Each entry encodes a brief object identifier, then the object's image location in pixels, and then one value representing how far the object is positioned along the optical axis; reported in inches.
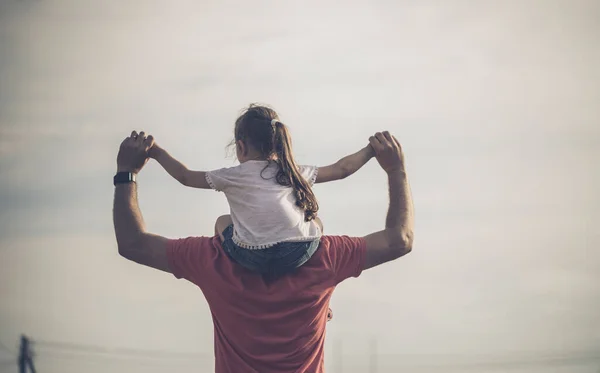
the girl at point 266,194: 150.3
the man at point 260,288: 151.5
